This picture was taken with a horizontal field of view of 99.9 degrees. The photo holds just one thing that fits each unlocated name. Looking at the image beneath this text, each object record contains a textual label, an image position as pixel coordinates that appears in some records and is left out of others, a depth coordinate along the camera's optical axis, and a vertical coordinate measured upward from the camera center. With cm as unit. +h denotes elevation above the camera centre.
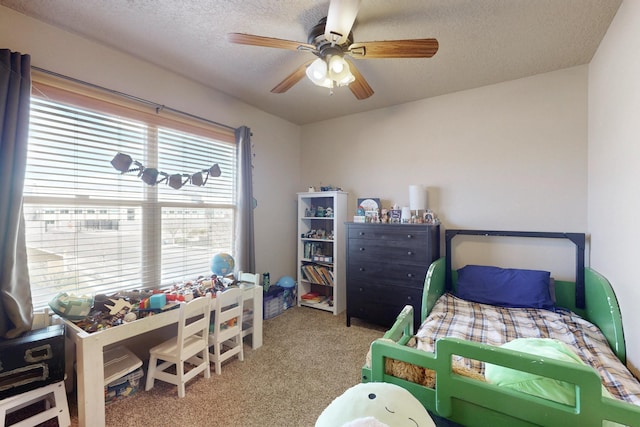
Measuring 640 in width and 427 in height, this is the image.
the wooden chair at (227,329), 206 -95
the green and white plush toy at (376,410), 80 -61
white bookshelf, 329 -48
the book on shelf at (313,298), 345 -113
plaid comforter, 128 -77
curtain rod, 178 +92
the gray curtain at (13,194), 148 +11
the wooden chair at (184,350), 182 -97
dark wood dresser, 253 -54
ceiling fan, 136 +96
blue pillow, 218 -64
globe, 252 -48
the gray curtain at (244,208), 287 +5
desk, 147 -87
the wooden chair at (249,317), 244 -99
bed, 87 -68
